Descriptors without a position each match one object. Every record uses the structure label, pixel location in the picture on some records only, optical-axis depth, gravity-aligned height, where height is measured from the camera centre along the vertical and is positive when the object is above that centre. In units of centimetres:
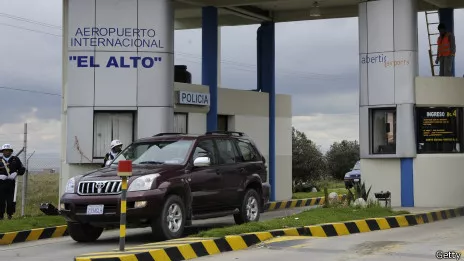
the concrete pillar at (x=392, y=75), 1781 +189
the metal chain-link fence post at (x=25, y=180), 1667 -79
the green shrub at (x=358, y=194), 1641 -111
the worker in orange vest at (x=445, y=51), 1922 +270
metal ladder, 2048 +303
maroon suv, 1147 -69
